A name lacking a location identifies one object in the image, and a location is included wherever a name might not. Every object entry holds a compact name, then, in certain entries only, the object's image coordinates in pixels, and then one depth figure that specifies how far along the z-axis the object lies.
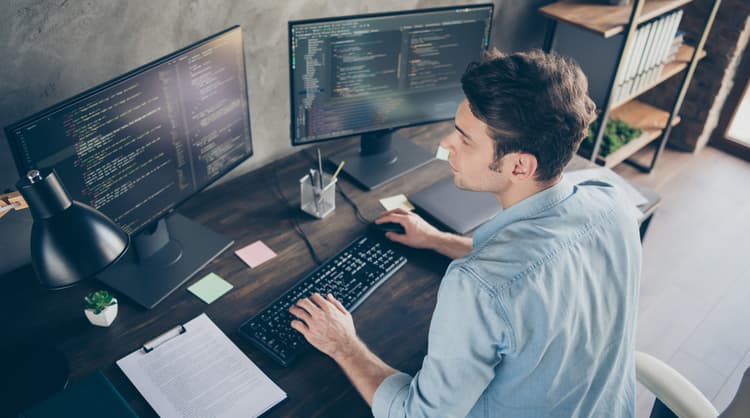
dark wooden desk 1.33
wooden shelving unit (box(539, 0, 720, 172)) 2.67
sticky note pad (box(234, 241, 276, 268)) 1.63
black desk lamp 1.01
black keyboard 1.39
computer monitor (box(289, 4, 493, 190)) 1.70
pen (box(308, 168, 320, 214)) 1.76
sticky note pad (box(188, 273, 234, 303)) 1.52
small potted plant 1.39
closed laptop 1.79
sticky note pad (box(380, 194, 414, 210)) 1.86
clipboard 1.25
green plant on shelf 3.22
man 1.08
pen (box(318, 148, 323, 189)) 1.75
